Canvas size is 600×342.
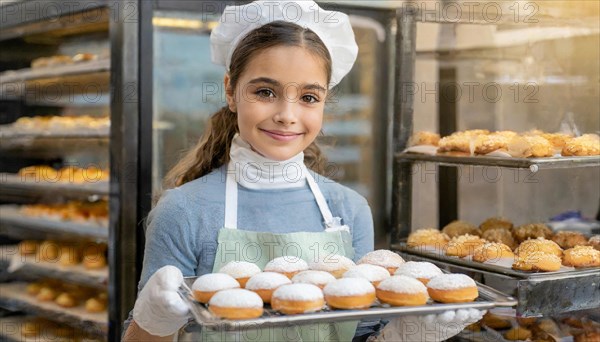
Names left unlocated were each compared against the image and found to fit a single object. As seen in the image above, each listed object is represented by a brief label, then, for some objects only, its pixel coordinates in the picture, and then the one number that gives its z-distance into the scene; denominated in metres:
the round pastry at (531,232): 2.78
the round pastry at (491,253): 2.54
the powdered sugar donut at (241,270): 1.83
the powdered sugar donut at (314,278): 1.76
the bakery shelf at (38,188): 3.53
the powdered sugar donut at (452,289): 1.71
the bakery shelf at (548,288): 2.36
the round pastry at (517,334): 2.60
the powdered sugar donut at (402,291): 1.66
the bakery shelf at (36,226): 3.63
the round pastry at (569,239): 2.69
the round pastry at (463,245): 2.64
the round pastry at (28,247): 4.03
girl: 2.10
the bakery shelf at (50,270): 3.62
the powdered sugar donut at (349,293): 1.63
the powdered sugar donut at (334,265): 1.89
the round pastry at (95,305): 3.72
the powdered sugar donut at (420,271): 1.82
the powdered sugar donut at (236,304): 1.57
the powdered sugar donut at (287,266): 1.86
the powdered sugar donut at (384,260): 1.96
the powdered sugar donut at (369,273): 1.79
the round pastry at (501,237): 2.75
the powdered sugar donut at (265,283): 1.70
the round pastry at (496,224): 2.88
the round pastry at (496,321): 2.60
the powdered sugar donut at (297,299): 1.60
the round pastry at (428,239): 2.81
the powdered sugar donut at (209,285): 1.69
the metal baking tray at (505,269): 2.37
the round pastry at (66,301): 3.88
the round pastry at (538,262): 2.38
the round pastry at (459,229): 2.91
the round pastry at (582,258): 2.48
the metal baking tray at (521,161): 2.42
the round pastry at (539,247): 2.51
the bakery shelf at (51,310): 3.61
